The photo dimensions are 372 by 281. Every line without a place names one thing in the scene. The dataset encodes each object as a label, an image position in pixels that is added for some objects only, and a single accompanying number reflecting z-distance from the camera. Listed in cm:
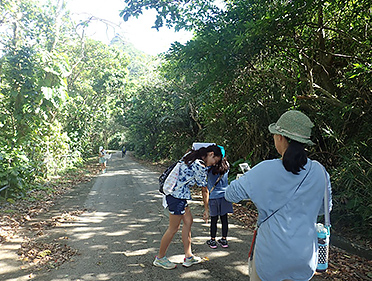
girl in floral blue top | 382
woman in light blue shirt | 187
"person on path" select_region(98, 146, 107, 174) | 1827
